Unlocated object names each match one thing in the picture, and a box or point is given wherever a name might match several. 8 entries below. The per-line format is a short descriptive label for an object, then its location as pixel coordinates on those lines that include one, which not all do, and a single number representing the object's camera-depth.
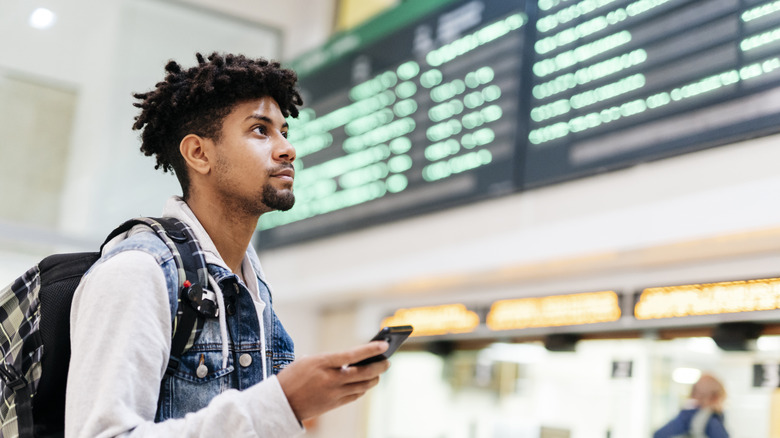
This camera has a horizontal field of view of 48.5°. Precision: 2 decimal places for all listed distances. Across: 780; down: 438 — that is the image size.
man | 1.16
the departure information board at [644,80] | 3.92
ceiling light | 6.87
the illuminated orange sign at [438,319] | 6.16
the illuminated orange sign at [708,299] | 4.35
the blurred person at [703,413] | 4.78
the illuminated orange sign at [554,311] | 5.20
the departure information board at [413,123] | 5.29
